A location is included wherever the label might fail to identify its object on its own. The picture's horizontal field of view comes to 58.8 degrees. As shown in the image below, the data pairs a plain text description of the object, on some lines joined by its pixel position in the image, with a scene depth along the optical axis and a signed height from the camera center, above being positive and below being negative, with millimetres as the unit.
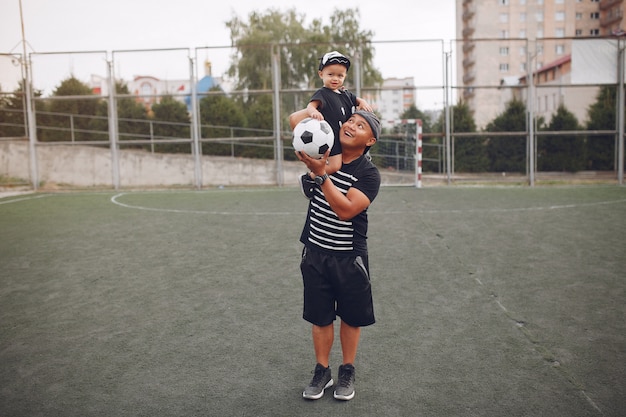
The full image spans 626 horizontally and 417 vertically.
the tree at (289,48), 35375 +8299
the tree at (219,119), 23312 +2045
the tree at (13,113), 19719 +2187
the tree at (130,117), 24572 +2278
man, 3291 -583
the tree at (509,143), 24672 +675
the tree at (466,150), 23828 +406
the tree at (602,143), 25156 +585
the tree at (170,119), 24531 +2180
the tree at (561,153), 24891 +165
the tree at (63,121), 25547 +2346
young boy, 3600 +441
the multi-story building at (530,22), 74750 +18924
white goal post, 17562 +123
